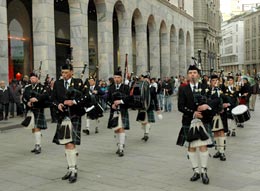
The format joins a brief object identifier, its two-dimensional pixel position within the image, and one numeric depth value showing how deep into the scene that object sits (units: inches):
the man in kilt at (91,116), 458.3
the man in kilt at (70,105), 254.1
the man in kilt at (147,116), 414.6
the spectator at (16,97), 631.2
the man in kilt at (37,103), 348.2
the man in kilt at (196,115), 239.0
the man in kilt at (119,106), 342.3
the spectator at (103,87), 756.8
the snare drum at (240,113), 354.0
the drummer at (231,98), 354.8
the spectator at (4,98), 602.6
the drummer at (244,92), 478.4
